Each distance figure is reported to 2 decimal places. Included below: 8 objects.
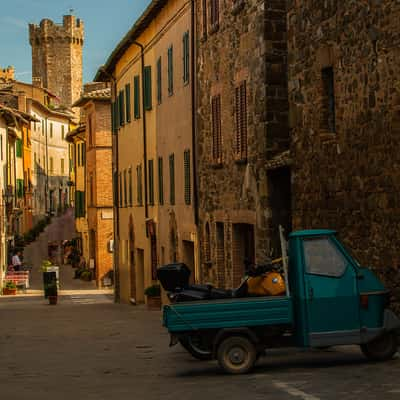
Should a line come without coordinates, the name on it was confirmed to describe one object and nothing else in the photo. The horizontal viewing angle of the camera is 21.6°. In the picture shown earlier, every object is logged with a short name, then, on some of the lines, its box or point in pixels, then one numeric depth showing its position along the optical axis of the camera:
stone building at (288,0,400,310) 13.60
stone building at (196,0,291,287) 19.03
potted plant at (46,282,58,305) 38.25
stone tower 124.25
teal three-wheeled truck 12.11
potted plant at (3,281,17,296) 46.69
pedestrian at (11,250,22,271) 54.78
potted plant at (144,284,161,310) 30.31
